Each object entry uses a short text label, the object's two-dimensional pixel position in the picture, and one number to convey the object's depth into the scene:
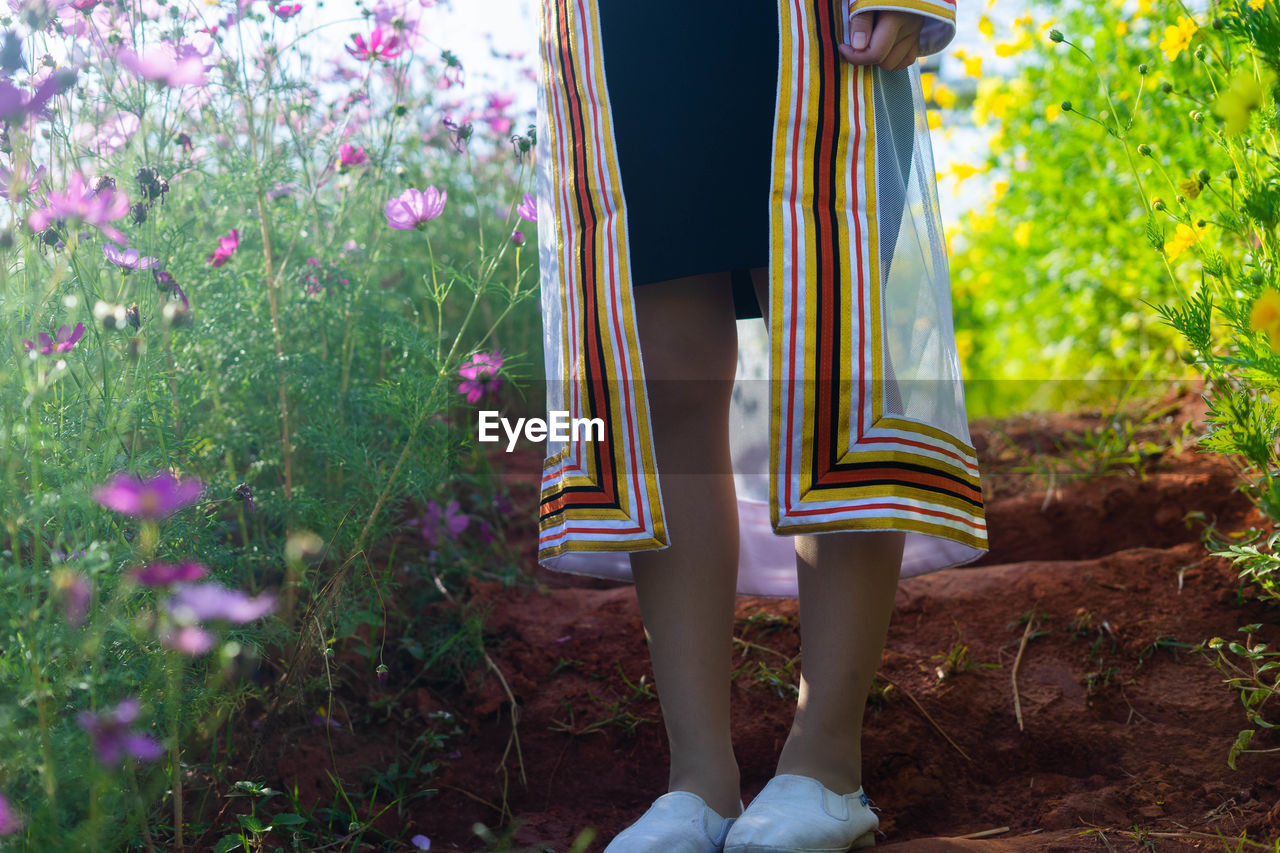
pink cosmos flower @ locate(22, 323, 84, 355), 1.10
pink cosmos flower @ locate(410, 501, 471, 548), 1.84
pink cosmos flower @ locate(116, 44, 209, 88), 1.18
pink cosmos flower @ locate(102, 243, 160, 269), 1.23
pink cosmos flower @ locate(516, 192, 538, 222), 1.50
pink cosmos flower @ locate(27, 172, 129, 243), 1.00
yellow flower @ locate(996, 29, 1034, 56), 2.19
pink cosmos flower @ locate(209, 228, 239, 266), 1.50
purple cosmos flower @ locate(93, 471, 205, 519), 0.84
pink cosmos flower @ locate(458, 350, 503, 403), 1.55
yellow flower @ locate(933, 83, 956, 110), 2.78
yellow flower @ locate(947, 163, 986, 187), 3.02
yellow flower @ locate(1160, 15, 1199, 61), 1.36
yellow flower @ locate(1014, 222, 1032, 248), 2.86
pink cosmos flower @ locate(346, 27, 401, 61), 1.63
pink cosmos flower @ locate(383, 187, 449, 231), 1.50
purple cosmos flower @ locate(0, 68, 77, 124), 0.88
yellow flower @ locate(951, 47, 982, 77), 2.44
